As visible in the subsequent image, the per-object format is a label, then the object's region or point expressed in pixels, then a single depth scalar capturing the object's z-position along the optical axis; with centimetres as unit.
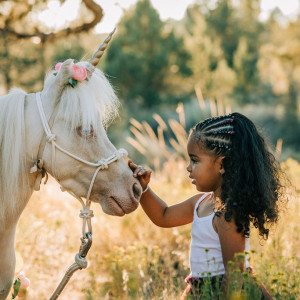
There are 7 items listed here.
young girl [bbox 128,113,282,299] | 217
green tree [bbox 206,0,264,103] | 3234
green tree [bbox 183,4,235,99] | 2173
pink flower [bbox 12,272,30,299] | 214
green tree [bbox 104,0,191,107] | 2055
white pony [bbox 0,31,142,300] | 199
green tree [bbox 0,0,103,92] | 486
